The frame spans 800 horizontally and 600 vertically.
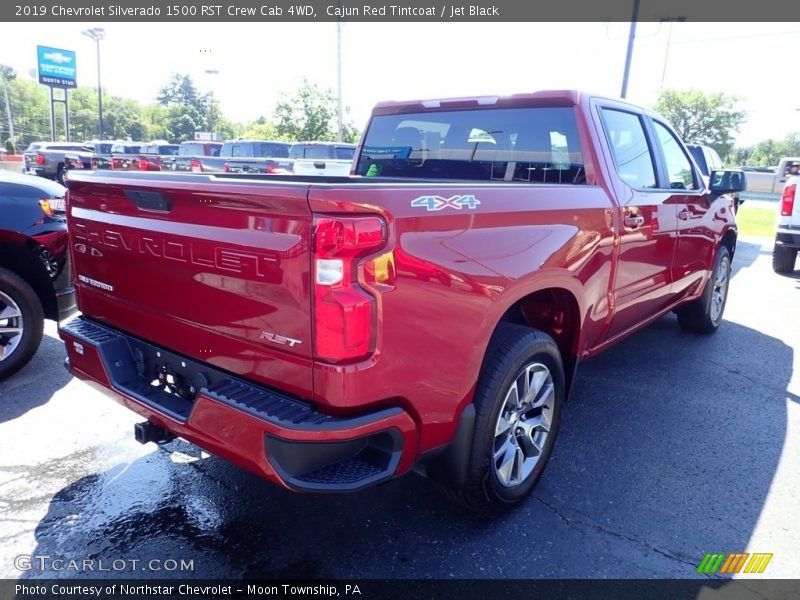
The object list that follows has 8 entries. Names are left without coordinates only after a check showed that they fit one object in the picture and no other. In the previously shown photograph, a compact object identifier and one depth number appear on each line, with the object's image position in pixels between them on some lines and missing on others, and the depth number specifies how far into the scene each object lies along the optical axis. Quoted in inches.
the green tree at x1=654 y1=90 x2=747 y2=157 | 2471.7
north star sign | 1841.8
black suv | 166.1
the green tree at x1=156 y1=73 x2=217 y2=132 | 4308.6
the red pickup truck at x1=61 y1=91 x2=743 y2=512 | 77.3
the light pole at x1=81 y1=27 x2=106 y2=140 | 1865.2
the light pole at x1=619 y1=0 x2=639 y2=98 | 622.5
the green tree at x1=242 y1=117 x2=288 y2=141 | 1849.2
